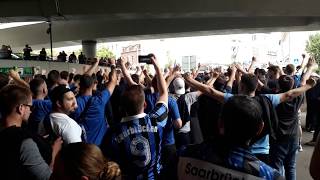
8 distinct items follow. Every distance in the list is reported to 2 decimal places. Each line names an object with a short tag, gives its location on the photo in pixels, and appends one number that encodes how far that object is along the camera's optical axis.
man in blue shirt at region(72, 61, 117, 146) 3.38
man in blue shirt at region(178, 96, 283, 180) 1.64
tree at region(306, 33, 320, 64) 36.21
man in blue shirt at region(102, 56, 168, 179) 2.31
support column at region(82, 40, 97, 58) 21.77
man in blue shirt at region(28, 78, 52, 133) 3.28
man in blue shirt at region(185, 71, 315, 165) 3.17
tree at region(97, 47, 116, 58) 48.56
